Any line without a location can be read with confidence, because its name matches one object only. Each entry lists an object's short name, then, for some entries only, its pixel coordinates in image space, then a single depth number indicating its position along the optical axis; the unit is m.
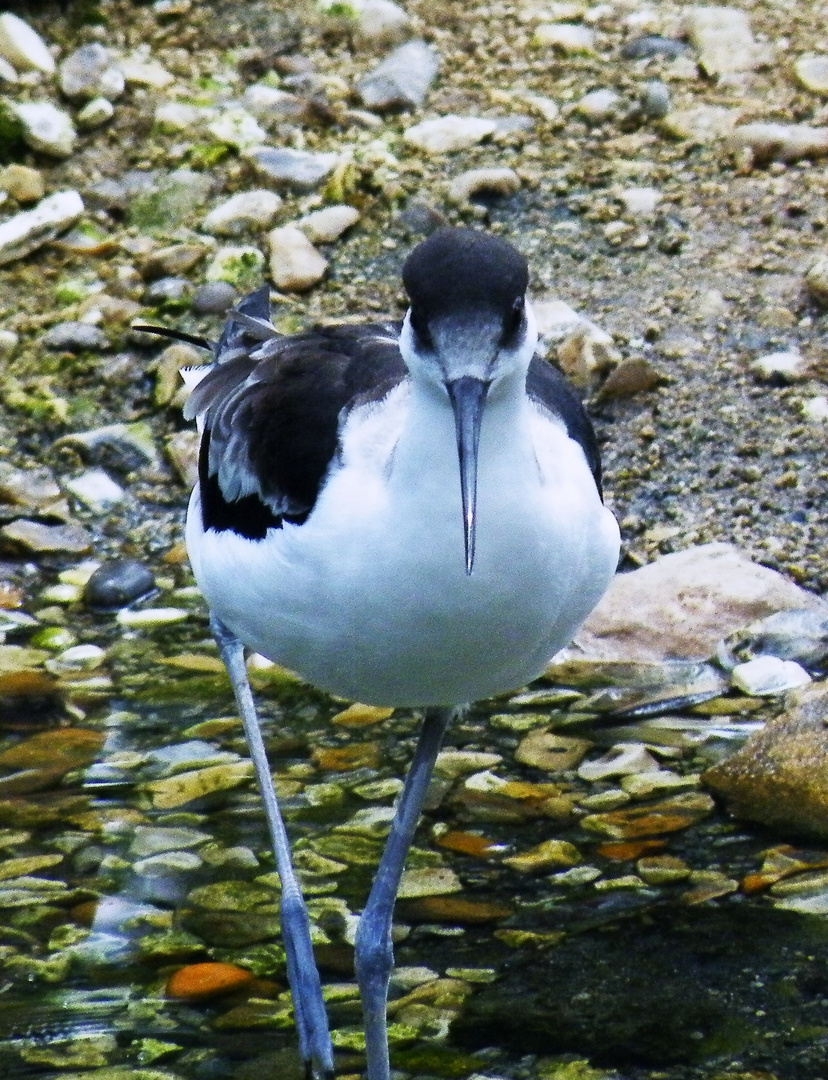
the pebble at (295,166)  13.12
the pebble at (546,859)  8.36
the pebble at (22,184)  13.09
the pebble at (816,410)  11.12
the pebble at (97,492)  11.37
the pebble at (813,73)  13.58
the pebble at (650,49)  14.17
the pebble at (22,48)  13.91
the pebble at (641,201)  12.72
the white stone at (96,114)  13.66
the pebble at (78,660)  9.99
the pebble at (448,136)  13.41
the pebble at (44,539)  10.95
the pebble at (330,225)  12.71
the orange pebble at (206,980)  7.52
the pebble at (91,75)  13.82
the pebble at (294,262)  12.39
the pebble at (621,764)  9.03
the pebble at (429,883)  8.25
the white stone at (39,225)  12.78
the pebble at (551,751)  9.19
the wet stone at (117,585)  10.58
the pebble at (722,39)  13.94
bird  5.74
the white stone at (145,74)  14.05
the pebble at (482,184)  12.84
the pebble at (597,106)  13.64
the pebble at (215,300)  12.28
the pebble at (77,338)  12.20
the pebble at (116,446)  11.60
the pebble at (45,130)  13.40
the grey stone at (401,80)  13.87
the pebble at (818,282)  11.68
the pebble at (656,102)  13.52
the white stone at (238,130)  13.55
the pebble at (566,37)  14.37
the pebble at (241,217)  12.86
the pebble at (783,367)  11.35
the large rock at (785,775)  8.31
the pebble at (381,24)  14.48
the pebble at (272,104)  13.82
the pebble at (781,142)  12.94
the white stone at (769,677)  9.63
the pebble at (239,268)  12.53
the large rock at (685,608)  10.04
